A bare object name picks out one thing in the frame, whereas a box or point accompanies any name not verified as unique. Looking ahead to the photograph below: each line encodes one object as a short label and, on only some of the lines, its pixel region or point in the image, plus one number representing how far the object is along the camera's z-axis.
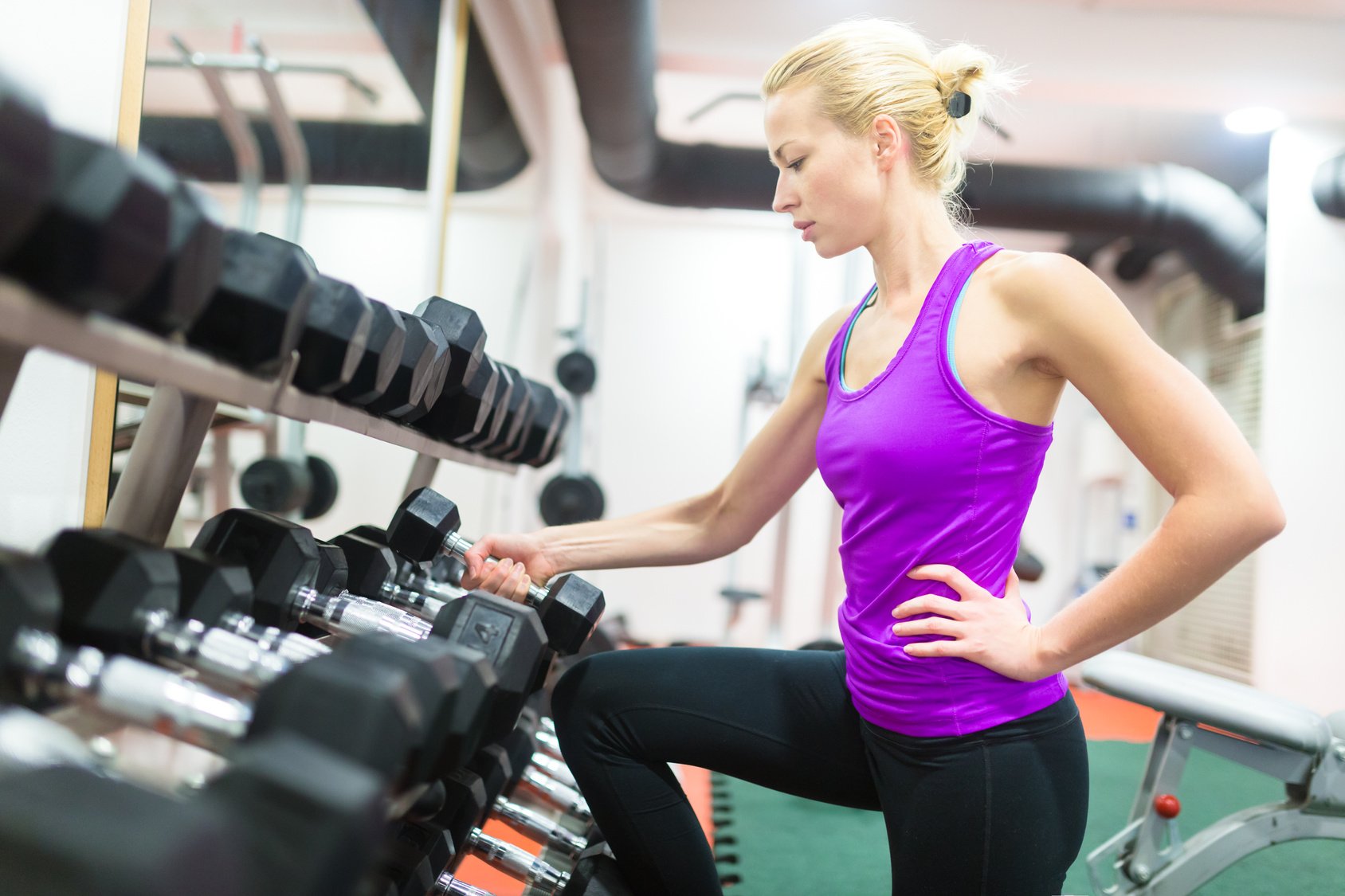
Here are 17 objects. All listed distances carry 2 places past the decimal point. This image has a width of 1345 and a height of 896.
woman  0.96
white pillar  4.12
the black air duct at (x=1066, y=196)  4.26
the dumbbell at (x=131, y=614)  0.68
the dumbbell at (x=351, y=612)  0.85
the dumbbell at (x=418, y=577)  1.34
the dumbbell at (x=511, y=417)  1.35
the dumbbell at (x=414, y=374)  0.95
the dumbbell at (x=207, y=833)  0.41
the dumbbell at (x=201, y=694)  0.54
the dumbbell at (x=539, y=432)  1.58
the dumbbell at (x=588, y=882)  1.16
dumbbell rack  0.52
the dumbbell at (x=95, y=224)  0.49
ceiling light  4.10
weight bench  1.55
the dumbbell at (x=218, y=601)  0.76
